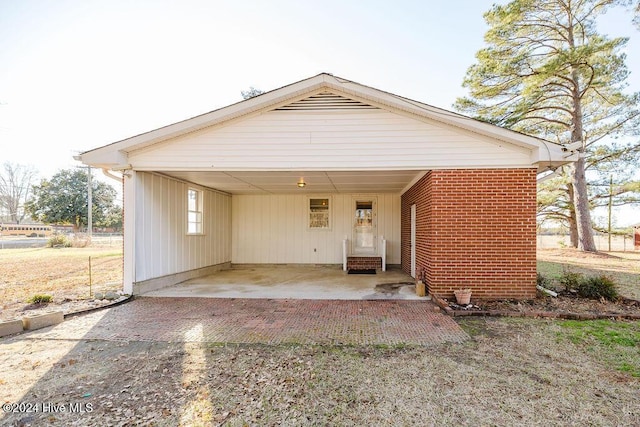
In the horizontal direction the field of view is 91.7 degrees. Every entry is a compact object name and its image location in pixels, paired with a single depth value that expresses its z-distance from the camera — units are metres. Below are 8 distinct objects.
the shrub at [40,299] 5.94
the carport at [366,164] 6.32
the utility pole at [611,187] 17.28
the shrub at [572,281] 6.74
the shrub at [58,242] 21.16
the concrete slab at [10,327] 4.50
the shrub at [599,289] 6.30
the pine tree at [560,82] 13.23
